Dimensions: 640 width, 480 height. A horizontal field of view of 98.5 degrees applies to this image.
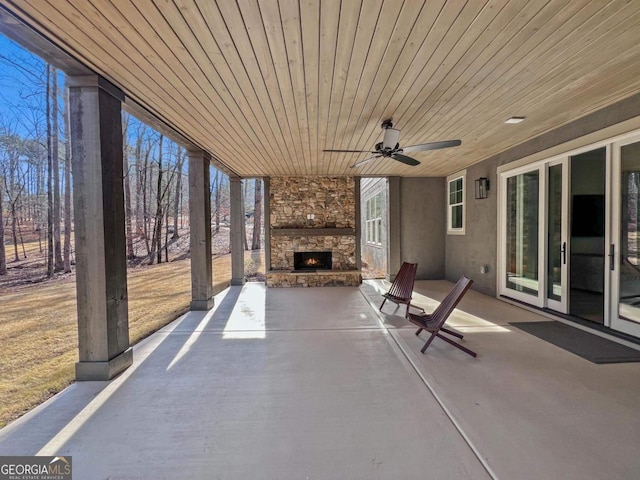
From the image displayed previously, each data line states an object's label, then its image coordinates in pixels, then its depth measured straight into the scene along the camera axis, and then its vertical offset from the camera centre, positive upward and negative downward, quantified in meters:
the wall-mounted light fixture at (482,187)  5.64 +0.88
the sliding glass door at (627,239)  3.16 -0.13
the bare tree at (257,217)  12.81 +0.76
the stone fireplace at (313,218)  7.21 +0.38
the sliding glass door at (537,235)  4.08 -0.10
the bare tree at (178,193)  10.62 +1.64
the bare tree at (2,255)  6.03 -0.42
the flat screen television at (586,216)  3.72 +0.17
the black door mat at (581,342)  2.86 -1.34
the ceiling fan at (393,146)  3.52 +1.13
